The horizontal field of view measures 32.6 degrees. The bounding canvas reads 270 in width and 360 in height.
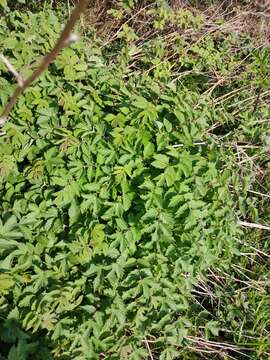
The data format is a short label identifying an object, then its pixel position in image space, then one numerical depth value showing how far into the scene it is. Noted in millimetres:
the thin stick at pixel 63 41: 479
